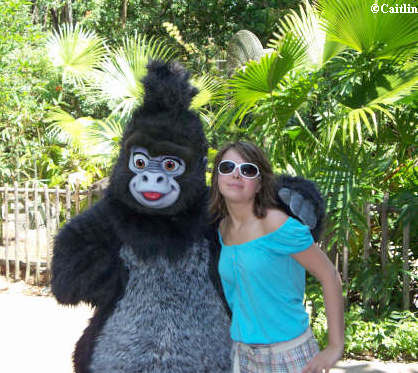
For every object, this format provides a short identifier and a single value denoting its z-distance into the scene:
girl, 1.63
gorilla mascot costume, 1.96
